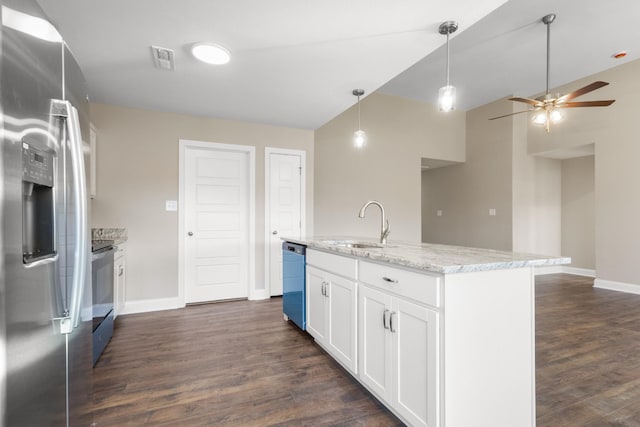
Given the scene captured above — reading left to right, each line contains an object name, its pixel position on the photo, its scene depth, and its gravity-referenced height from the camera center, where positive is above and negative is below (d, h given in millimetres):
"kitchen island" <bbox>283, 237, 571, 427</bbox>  1319 -581
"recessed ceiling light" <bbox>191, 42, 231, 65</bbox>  2297 +1256
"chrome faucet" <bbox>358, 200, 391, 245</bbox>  2467 -146
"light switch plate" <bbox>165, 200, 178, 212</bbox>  3732 +105
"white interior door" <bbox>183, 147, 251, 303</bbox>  3896 -137
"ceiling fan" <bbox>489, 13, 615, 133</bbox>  3254 +1231
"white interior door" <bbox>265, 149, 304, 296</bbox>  4246 +149
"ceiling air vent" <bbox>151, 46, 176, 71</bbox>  2346 +1255
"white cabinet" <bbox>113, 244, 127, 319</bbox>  2914 -666
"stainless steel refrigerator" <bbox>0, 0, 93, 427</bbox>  755 -39
